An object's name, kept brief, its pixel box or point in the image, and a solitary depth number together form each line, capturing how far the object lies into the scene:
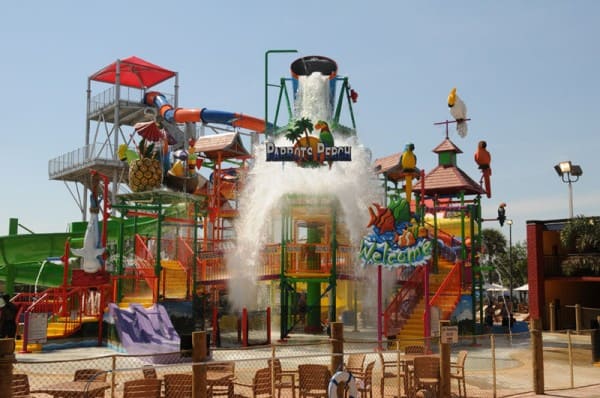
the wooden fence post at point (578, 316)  29.66
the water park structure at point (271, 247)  22.05
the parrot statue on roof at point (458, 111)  28.00
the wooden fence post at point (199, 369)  9.14
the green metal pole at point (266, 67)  27.41
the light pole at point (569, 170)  40.12
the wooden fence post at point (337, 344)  10.73
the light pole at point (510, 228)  43.76
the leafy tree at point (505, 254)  66.39
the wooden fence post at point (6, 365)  7.84
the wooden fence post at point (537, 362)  13.94
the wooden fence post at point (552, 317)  33.38
